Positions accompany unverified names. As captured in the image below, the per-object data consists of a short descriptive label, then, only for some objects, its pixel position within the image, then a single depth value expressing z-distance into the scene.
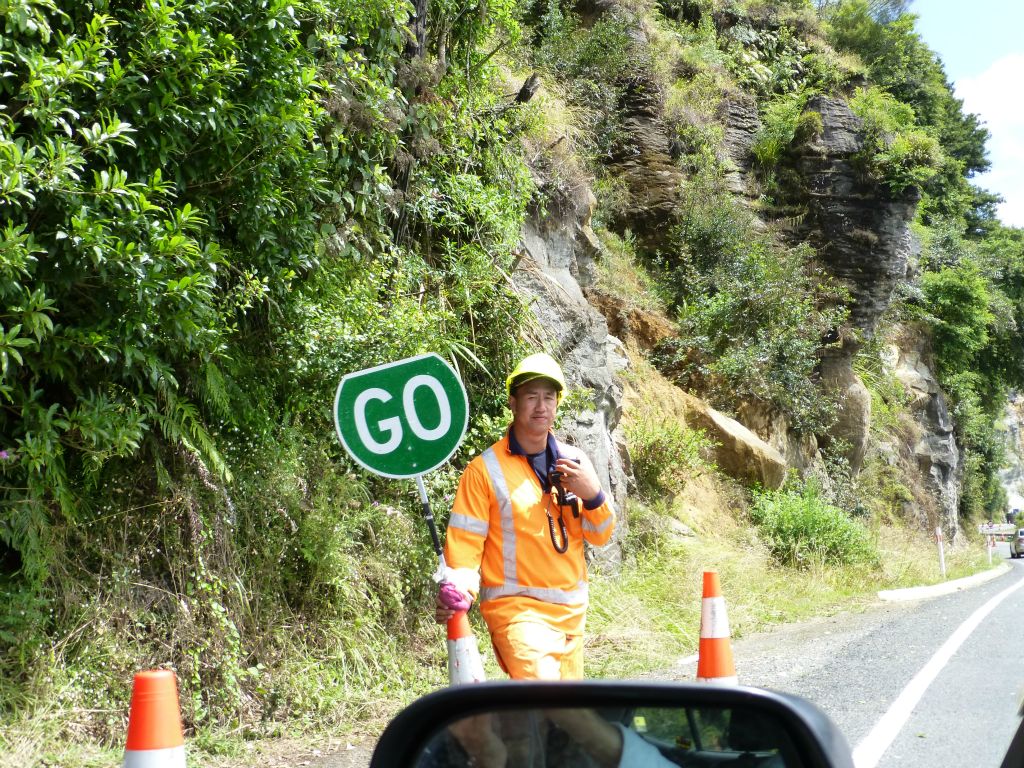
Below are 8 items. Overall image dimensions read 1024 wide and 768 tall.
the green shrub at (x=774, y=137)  23.62
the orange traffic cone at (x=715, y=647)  4.91
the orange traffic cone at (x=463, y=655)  4.14
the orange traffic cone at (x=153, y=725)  2.74
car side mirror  1.64
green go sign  4.83
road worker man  3.91
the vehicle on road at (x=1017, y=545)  44.69
